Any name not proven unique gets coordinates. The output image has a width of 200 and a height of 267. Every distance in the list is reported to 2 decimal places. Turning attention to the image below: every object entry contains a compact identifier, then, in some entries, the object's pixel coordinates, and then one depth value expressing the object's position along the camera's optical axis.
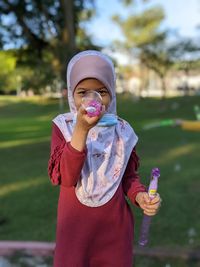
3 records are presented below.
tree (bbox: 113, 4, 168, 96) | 17.38
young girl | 0.92
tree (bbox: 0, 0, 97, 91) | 5.69
